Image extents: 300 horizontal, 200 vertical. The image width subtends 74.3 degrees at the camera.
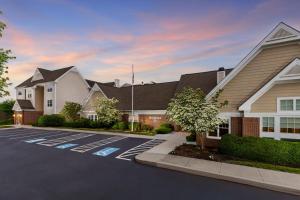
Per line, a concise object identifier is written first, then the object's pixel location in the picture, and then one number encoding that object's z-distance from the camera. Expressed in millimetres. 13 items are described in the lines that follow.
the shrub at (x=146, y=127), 29145
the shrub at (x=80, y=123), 32634
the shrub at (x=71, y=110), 35156
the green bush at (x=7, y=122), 45253
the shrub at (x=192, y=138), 18500
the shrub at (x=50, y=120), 35931
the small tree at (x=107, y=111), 29625
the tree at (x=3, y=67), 6902
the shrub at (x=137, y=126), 28716
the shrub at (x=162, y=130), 25578
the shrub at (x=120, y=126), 29156
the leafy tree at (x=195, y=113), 14062
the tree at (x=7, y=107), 49147
